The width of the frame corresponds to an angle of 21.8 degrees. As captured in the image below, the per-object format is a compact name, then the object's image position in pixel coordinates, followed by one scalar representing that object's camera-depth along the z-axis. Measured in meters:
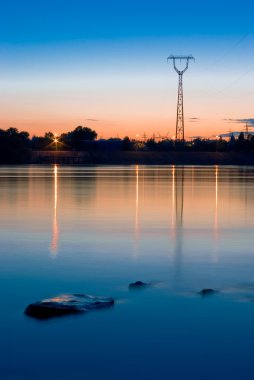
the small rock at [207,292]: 11.20
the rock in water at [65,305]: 9.78
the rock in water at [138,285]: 11.77
